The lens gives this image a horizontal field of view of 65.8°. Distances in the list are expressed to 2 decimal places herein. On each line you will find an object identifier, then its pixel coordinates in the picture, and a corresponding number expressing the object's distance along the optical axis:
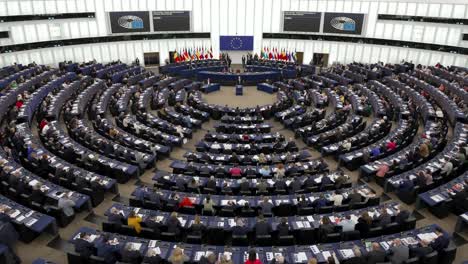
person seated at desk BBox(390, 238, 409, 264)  11.11
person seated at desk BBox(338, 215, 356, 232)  12.88
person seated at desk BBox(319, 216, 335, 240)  12.64
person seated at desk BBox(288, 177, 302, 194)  16.09
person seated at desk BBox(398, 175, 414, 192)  16.09
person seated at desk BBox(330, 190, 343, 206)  14.63
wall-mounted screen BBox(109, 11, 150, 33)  45.19
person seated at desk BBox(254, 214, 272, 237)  12.68
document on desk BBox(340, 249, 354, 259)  11.42
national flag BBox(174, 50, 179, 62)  46.54
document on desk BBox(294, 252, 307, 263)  11.30
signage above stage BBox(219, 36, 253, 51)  49.59
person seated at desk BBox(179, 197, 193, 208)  14.58
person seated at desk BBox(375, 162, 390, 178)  17.61
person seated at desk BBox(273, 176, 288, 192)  16.09
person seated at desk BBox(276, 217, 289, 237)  12.53
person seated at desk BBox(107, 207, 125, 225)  13.34
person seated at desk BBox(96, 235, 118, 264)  11.50
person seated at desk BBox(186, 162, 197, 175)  17.87
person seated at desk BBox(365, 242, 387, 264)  10.95
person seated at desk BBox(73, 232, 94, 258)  11.62
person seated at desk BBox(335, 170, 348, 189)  16.28
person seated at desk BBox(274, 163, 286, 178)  17.50
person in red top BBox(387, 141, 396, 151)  20.05
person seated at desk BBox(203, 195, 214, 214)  14.34
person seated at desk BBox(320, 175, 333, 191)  16.28
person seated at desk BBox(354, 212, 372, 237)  12.91
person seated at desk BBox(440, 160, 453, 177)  16.58
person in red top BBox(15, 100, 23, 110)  25.96
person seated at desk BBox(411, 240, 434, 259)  11.25
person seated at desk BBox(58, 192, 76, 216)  14.38
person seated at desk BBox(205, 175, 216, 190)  16.00
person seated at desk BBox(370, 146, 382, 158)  19.72
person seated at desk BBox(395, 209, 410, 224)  13.11
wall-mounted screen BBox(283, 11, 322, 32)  47.25
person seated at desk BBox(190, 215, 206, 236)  12.73
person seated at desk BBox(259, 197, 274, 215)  14.29
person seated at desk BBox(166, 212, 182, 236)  12.85
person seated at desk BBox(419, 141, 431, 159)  18.55
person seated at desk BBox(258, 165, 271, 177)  17.65
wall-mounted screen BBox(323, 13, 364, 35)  45.76
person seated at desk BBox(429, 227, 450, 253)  11.69
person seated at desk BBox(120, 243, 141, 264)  11.23
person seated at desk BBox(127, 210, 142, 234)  12.98
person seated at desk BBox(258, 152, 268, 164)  19.14
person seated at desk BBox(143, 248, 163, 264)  10.99
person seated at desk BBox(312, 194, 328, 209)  14.48
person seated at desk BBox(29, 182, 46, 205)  14.72
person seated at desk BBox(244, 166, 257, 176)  17.73
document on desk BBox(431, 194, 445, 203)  14.78
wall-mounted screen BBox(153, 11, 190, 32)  46.94
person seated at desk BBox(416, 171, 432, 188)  16.09
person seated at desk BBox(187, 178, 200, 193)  16.30
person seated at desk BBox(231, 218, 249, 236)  12.76
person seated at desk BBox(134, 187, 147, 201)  15.05
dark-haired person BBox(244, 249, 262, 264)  10.73
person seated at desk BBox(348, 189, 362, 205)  14.67
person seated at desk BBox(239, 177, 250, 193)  16.00
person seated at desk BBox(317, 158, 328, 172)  18.12
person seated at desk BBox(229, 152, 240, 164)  19.16
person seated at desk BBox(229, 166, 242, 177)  17.64
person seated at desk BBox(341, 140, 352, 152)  20.80
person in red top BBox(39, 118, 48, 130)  22.66
